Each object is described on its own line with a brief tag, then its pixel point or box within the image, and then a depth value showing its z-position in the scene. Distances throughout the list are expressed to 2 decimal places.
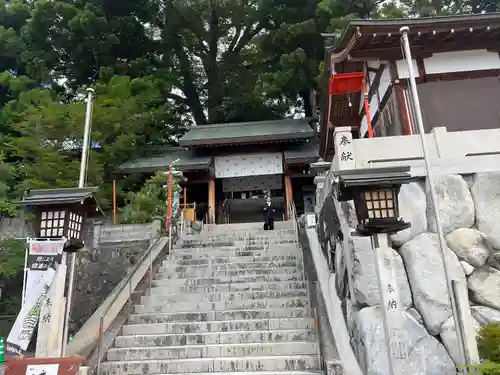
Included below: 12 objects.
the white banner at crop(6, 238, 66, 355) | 8.50
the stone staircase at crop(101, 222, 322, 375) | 6.79
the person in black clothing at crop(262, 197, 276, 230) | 15.07
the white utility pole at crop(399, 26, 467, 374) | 5.31
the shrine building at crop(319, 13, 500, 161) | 9.78
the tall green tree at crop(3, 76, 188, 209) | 14.76
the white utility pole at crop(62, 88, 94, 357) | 6.18
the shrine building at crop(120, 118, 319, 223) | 19.14
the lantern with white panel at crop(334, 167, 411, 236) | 5.42
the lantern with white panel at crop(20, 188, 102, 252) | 6.19
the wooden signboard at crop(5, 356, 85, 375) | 5.47
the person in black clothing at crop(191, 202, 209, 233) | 20.74
